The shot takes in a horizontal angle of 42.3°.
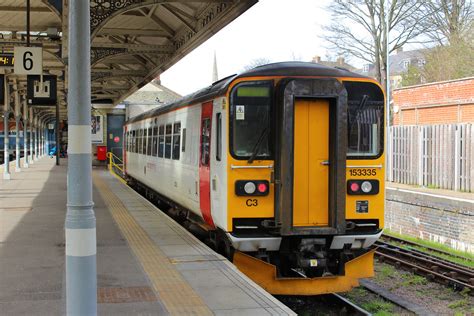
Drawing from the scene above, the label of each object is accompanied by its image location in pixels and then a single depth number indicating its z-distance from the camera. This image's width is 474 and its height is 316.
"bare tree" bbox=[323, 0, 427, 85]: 33.22
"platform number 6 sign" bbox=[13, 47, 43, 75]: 12.44
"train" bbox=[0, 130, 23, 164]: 53.29
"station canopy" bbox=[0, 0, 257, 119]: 12.12
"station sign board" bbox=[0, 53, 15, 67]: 14.18
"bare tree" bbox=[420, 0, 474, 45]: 32.62
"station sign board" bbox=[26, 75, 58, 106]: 14.88
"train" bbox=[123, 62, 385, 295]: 7.58
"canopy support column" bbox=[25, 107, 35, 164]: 37.47
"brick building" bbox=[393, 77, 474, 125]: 23.34
